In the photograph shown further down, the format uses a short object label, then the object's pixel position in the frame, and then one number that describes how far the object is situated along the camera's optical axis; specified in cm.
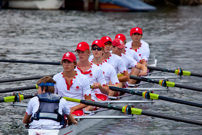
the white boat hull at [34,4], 10406
